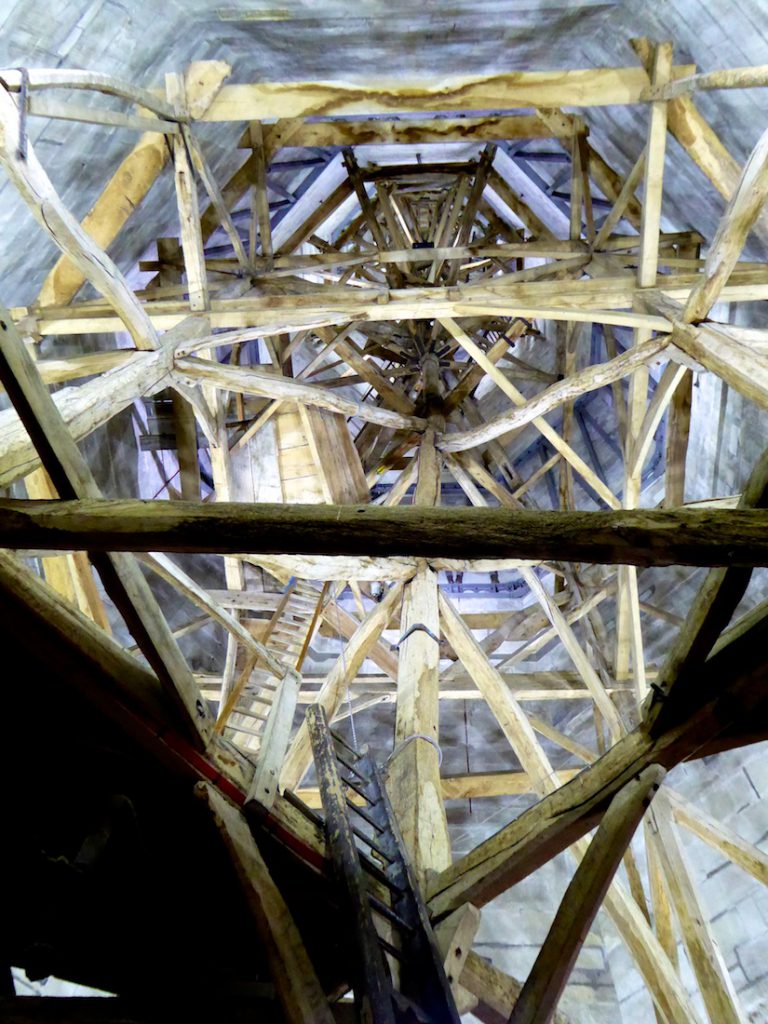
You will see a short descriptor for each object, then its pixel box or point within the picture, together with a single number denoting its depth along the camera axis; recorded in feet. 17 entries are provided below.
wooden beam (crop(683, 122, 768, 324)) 13.98
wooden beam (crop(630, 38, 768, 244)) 17.31
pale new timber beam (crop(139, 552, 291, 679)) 14.34
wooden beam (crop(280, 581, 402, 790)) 14.75
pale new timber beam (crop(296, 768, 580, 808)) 27.78
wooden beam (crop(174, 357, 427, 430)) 17.72
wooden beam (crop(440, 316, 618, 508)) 20.57
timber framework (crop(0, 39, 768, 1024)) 7.29
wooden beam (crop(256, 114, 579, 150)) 23.97
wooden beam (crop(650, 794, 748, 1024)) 12.39
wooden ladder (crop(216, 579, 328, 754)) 22.75
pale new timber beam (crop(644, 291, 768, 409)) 13.34
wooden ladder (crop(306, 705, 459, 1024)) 6.68
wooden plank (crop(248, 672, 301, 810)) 8.77
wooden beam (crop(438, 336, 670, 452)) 17.24
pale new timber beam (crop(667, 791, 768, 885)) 16.40
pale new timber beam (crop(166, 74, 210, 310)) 17.13
